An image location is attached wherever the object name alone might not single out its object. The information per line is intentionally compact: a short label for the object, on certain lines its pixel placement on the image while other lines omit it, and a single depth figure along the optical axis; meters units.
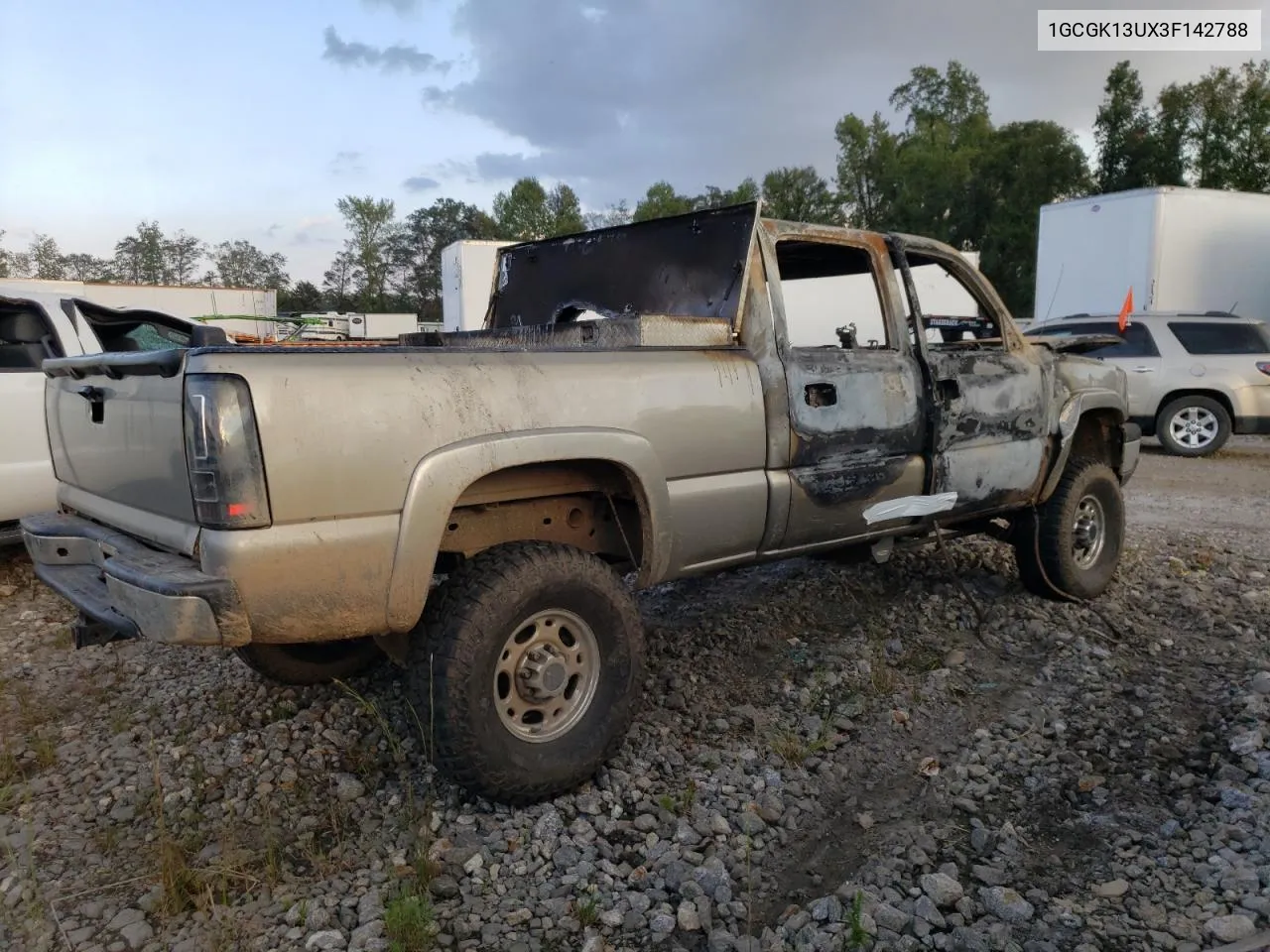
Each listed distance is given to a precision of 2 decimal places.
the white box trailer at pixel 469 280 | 16.92
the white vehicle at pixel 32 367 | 5.18
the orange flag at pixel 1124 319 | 11.18
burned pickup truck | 2.42
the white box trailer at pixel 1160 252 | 14.22
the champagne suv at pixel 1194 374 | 10.73
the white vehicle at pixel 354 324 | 19.54
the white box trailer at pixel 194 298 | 33.66
